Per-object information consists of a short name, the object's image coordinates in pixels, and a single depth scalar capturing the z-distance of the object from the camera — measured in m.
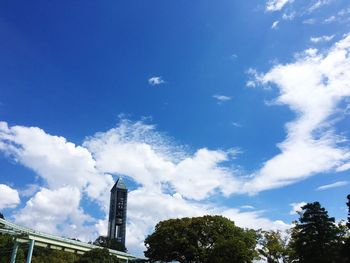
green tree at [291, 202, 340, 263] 34.00
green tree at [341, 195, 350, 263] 29.88
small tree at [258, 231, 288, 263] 52.81
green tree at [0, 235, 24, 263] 59.03
